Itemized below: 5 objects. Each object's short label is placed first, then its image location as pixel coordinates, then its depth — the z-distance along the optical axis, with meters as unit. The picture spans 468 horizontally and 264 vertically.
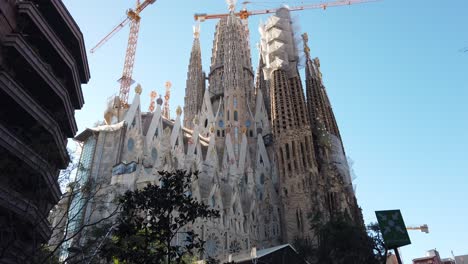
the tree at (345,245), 24.59
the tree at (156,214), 10.51
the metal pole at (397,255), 8.59
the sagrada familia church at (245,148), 34.75
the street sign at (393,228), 8.29
